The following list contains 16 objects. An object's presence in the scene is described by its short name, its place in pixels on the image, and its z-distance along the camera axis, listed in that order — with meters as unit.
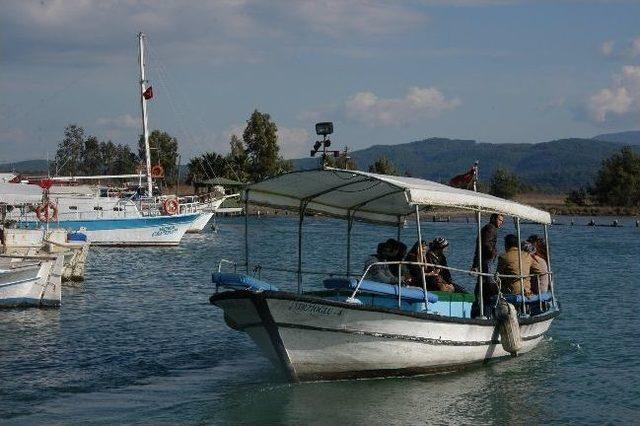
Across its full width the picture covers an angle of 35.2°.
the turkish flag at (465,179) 20.27
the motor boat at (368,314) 16.69
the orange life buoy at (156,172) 66.62
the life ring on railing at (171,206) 63.69
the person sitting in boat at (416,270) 18.69
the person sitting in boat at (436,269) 19.34
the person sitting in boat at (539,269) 21.38
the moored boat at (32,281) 26.45
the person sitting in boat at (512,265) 20.47
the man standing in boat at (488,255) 19.70
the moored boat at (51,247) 32.69
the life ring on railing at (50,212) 50.66
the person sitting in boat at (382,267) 18.58
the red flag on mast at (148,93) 63.91
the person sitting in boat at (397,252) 19.02
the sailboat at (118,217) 60.12
